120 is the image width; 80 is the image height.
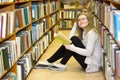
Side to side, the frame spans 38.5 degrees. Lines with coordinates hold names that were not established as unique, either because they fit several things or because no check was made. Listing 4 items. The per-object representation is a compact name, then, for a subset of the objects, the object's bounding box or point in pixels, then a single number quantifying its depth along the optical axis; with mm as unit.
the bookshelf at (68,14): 5782
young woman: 2579
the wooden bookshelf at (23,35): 1832
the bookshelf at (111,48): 1617
